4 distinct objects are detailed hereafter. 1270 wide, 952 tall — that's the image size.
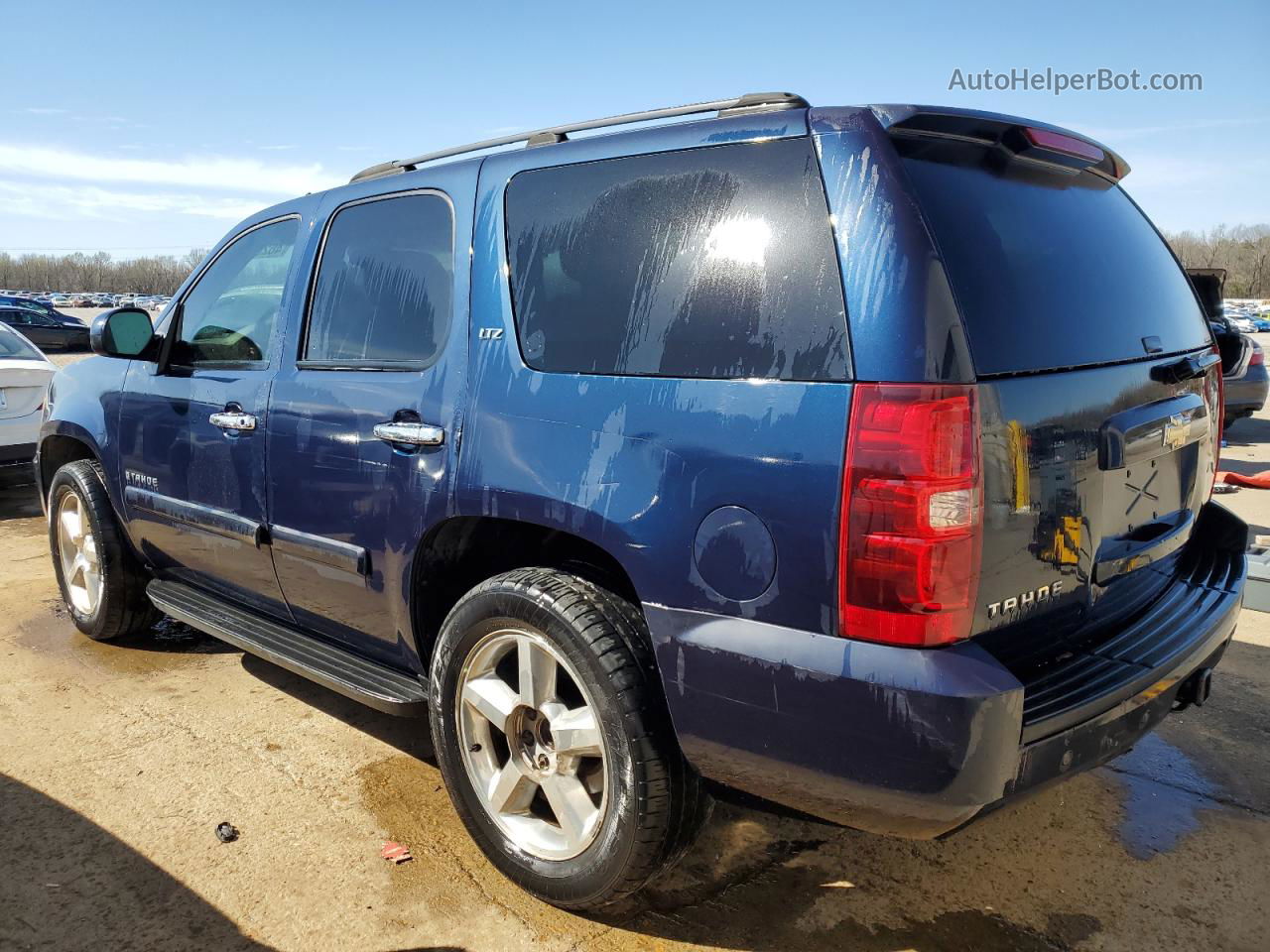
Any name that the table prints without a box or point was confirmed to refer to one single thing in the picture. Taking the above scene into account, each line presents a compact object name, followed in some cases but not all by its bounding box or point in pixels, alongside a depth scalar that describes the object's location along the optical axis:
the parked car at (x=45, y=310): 28.56
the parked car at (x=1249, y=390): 11.07
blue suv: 1.91
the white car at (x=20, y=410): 7.69
